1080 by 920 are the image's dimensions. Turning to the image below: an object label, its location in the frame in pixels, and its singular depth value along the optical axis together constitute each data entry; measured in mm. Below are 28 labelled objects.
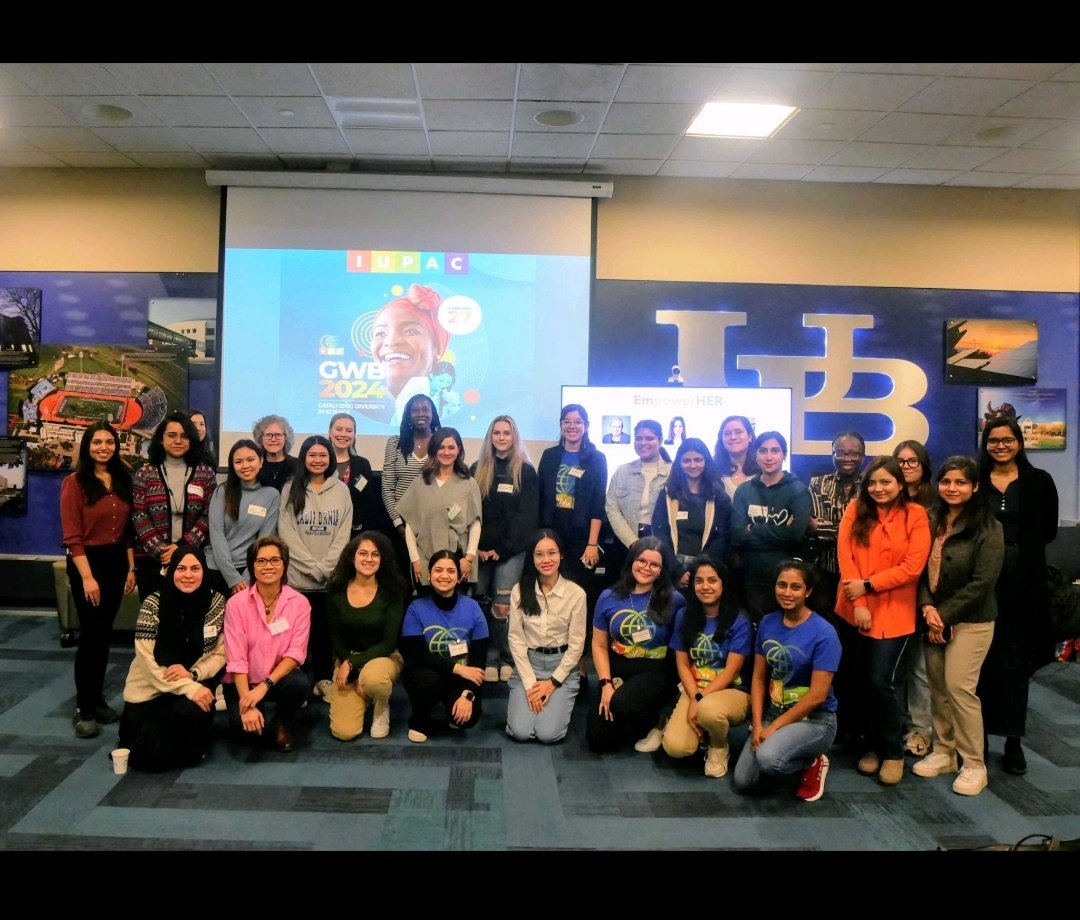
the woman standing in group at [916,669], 3086
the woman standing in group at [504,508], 3916
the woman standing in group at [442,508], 3746
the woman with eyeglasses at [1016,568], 2971
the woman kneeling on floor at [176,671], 2898
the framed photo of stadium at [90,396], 5348
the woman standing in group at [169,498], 3348
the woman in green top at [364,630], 3244
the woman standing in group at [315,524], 3539
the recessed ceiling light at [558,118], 4344
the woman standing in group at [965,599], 2869
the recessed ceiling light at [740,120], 4242
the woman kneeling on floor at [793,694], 2781
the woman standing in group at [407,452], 3941
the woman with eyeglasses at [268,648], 3084
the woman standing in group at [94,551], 3221
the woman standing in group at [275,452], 3725
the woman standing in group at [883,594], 2945
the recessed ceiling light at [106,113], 4391
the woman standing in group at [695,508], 3674
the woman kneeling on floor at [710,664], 3023
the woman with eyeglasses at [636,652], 3176
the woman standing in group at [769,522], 3453
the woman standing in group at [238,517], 3447
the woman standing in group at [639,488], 3979
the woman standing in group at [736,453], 3875
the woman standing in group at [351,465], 3971
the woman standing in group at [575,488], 4059
